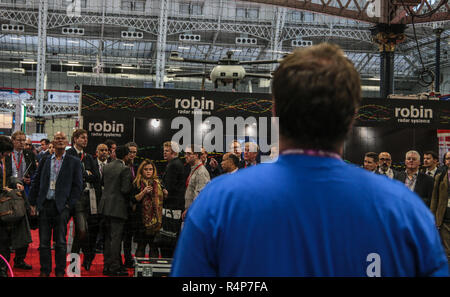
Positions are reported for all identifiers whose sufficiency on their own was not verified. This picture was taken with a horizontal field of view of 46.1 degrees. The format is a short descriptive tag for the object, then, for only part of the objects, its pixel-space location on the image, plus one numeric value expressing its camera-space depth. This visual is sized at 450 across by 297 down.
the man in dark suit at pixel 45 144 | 10.18
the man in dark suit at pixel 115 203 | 6.03
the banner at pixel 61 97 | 27.67
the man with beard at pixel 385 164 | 7.05
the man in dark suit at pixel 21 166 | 6.11
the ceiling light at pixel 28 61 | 33.32
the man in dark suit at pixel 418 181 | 6.24
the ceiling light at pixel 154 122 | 7.91
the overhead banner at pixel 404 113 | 8.36
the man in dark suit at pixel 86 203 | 5.55
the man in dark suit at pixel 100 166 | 6.45
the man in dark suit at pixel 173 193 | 6.46
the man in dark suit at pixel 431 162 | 6.58
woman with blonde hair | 6.18
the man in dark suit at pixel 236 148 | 6.85
